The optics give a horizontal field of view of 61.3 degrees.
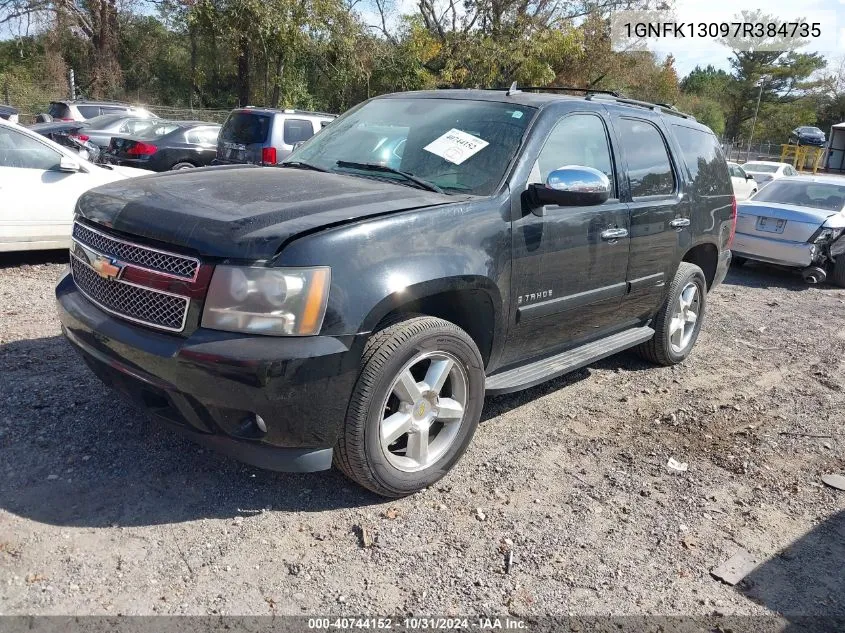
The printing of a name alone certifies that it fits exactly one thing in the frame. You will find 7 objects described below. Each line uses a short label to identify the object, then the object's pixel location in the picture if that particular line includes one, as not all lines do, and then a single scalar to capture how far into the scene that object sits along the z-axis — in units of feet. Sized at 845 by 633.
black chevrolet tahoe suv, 9.09
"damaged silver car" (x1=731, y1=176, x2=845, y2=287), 31.14
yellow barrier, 122.94
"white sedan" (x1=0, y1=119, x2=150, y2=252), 22.07
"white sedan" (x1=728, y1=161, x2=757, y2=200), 56.39
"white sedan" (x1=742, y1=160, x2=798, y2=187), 71.56
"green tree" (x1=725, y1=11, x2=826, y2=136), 198.08
